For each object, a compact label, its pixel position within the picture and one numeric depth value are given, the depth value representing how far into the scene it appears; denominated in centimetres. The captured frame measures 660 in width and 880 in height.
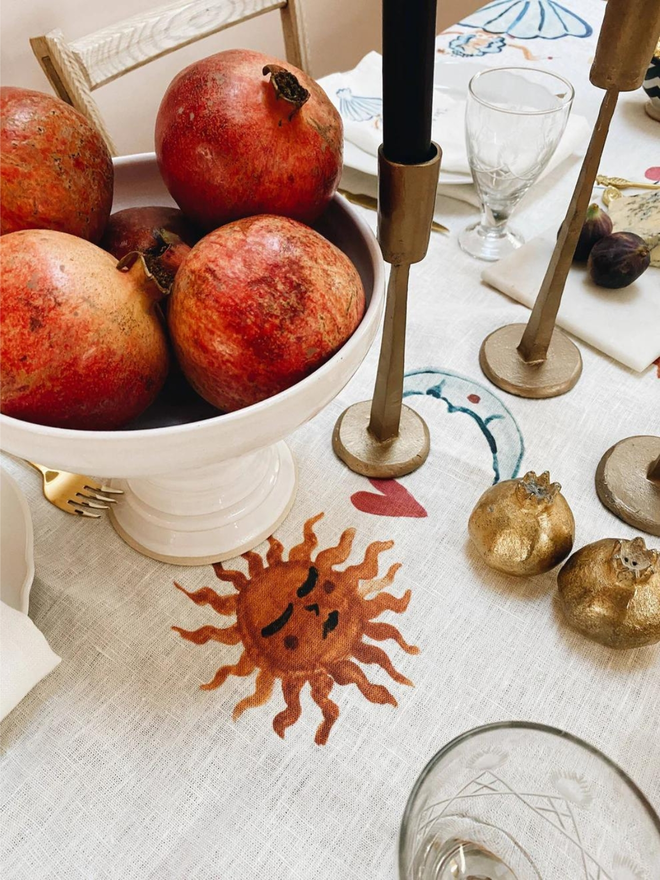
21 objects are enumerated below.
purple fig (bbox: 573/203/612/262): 52
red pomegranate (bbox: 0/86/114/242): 31
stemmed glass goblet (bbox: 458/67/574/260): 50
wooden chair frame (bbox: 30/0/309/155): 66
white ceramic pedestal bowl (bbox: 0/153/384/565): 28
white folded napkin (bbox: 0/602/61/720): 33
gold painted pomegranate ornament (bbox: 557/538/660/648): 32
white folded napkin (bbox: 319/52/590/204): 63
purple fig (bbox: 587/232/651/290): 50
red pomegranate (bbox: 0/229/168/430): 28
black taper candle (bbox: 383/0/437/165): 25
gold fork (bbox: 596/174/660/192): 61
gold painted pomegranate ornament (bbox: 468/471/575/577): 36
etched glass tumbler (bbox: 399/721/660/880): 25
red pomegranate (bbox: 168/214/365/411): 29
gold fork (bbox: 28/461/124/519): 42
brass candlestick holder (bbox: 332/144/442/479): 31
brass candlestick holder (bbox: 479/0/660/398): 33
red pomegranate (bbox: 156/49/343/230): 32
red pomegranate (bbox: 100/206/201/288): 33
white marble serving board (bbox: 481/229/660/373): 49
